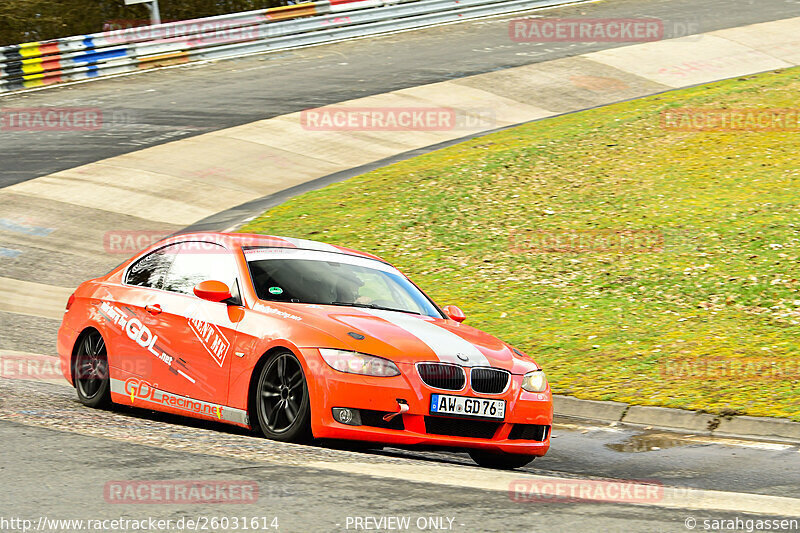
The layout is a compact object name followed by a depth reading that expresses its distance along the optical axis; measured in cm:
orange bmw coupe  1393
